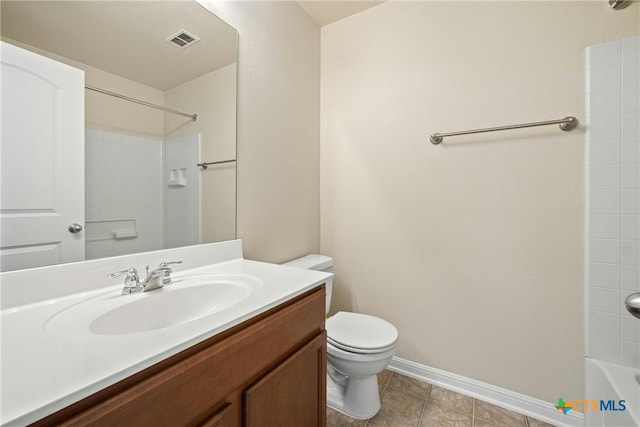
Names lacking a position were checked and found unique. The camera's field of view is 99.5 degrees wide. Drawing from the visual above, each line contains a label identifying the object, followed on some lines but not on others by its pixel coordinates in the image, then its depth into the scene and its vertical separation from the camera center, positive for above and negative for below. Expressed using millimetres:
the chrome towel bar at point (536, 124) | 1237 +419
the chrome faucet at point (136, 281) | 854 -224
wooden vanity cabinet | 458 -377
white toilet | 1261 -689
